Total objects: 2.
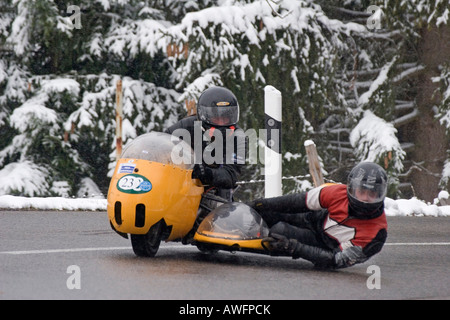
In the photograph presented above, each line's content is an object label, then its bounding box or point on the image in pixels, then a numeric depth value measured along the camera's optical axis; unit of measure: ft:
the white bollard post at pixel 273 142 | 67.62
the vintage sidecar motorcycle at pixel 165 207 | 45.83
